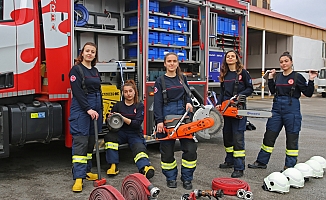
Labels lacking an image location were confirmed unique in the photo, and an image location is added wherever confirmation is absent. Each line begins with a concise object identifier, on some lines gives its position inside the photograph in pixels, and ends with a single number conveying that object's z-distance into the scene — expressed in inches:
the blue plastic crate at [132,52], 239.1
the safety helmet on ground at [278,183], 171.2
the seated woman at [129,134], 193.2
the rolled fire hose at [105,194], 118.5
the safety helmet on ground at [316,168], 196.3
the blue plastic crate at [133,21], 239.8
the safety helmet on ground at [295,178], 178.5
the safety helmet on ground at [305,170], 187.3
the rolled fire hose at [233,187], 154.2
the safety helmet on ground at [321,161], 207.2
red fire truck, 179.3
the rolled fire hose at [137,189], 132.1
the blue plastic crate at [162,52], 248.2
